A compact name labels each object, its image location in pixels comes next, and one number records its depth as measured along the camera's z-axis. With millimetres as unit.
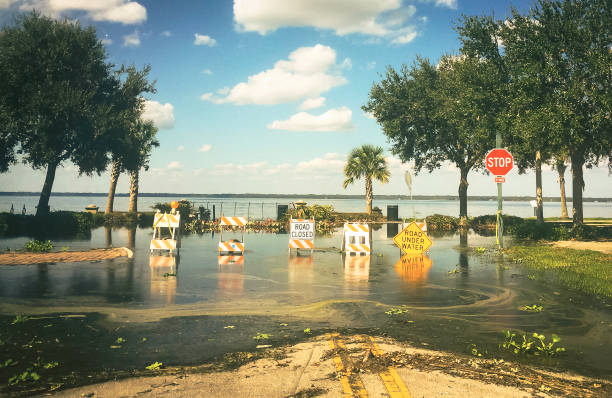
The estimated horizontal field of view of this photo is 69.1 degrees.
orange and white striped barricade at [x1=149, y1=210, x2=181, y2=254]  16906
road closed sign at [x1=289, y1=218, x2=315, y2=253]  17969
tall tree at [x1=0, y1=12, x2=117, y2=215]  29891
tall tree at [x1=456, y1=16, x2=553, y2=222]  21391
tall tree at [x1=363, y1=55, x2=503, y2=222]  31797
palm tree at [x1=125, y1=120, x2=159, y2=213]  43578
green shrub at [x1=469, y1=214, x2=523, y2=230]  35594
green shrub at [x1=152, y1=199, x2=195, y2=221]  34497
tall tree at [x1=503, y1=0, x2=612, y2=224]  20422
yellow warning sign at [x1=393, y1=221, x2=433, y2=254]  17234
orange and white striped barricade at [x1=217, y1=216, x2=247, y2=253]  16953
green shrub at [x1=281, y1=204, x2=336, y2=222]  35888
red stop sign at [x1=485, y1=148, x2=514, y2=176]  20266
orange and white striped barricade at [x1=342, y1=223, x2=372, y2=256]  17750
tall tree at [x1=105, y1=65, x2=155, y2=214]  35250
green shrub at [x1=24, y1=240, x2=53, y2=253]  16406
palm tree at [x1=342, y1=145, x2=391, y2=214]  45812
